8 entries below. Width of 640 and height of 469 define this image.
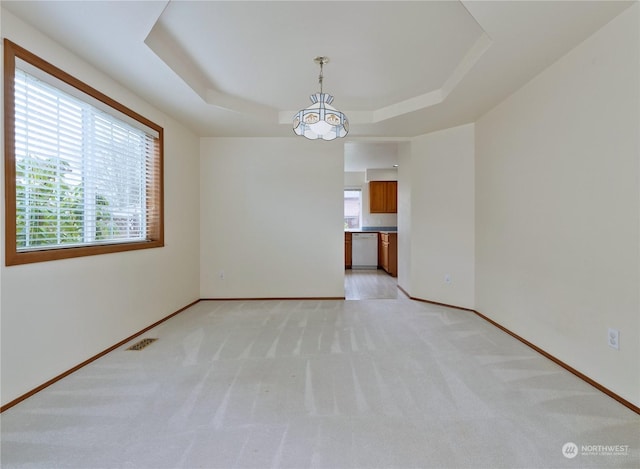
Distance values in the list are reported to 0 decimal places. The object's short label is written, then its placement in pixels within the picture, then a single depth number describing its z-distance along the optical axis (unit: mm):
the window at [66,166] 1810
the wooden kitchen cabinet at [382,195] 7484
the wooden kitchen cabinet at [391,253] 6359
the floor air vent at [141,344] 2580
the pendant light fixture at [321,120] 2365
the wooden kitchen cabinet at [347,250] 7332
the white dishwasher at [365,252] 7422
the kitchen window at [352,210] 7969
